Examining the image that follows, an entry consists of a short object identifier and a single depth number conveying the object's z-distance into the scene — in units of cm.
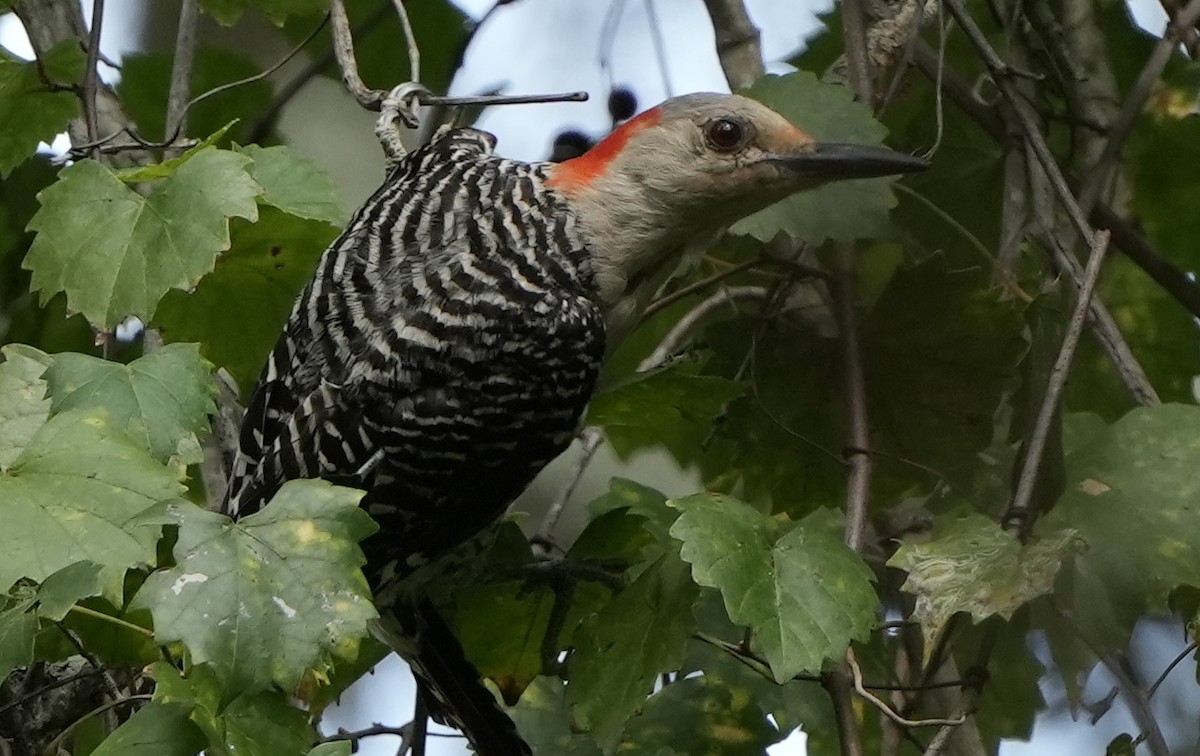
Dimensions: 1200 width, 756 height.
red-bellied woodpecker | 356
